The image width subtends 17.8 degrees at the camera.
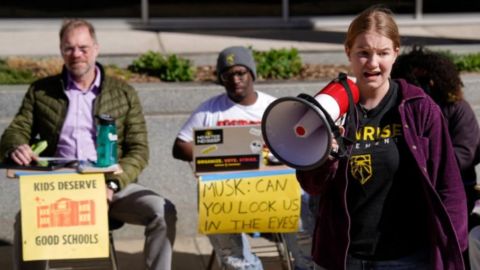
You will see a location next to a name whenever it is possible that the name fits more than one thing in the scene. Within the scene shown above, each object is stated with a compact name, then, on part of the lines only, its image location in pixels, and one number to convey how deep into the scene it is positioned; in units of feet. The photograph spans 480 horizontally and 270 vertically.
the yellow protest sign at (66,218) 25.70
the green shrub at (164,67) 36.71
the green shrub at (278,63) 37.43
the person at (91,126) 27.30
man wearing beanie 28.42
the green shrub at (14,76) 35.08
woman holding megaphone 17.09
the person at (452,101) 27.30
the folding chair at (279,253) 28.48
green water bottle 26.10
